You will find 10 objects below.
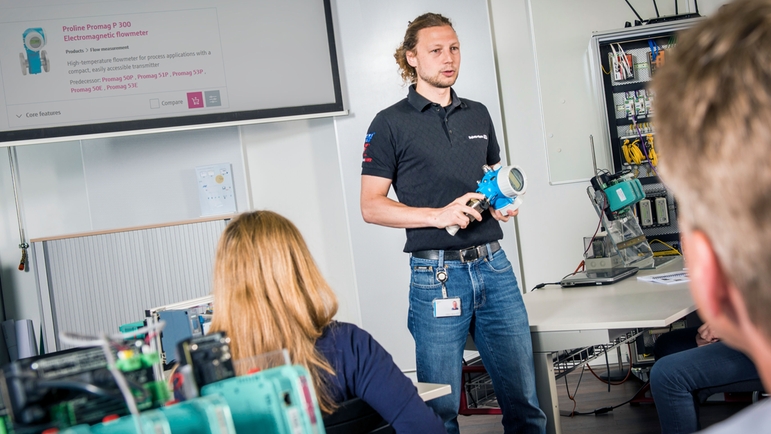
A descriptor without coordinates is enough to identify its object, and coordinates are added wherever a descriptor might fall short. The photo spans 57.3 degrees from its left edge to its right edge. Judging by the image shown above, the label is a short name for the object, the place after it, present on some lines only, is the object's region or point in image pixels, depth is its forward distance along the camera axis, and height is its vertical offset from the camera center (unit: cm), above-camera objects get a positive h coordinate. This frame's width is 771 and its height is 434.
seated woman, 147 -22
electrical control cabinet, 413 +40
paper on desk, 282 -45
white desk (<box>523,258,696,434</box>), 222 -46
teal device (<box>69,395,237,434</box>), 77 -21
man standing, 229 -11
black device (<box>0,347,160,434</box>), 78 -17
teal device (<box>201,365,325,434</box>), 85 -22
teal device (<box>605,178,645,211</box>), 321 -10
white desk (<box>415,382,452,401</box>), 188 -52
